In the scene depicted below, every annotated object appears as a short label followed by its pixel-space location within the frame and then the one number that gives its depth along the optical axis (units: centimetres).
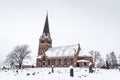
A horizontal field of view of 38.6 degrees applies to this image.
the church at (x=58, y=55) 6511
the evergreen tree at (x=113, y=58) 8231
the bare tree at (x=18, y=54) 6962
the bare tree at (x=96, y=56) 8256
